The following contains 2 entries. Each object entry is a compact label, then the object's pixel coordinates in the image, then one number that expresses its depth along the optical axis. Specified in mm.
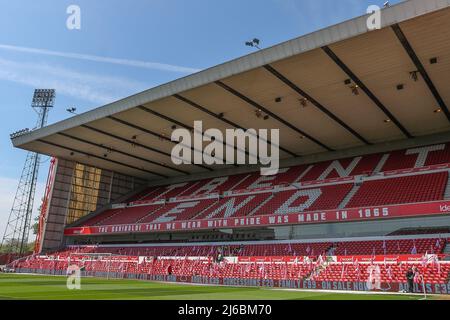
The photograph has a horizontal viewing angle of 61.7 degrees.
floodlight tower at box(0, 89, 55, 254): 43656
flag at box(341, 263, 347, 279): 18062
